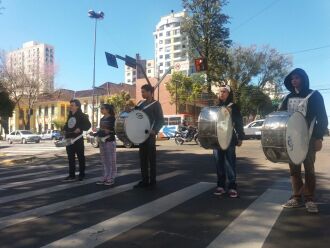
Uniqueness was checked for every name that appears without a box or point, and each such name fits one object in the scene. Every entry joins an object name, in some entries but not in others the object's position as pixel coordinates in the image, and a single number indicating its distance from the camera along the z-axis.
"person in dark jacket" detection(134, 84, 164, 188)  7.45
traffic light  26.30
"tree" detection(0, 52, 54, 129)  52.28
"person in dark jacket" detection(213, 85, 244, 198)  6.45
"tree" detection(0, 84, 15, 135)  26.80
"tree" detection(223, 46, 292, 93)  55.66
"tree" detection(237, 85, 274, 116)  59.81
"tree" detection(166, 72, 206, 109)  57.27
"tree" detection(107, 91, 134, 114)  62.81
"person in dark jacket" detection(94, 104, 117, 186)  8.00
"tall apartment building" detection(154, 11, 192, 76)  140.62
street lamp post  39.44
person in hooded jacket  5.47
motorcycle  25.52
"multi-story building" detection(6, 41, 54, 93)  55.03
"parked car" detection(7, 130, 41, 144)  44.54
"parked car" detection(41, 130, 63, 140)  61.22
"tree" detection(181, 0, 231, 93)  38.50
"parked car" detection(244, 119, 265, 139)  34.54
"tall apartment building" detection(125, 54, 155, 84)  135.23
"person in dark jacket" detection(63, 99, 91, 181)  8.64
